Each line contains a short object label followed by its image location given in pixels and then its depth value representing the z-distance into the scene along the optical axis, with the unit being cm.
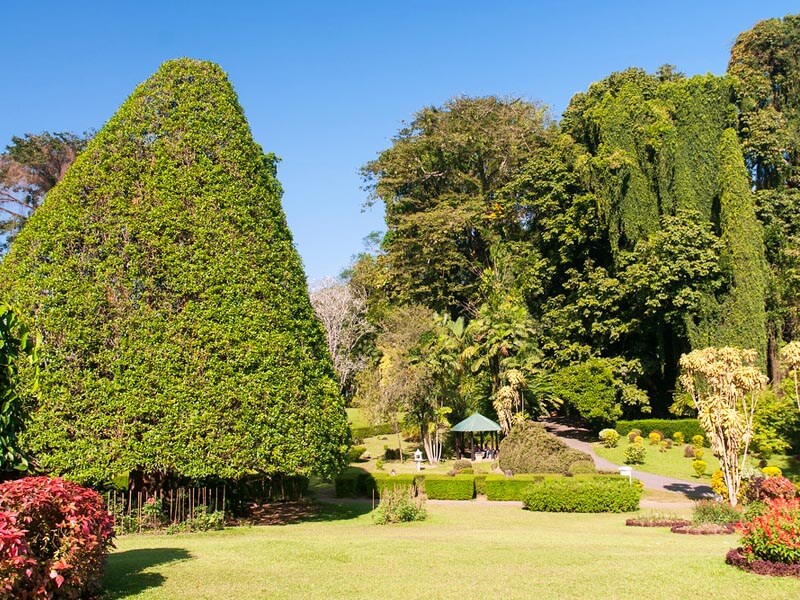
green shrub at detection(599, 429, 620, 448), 3209
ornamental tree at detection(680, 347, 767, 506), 1884
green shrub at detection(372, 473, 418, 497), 2244
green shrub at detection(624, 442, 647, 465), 2777
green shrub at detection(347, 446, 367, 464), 3262
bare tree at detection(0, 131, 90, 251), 3794
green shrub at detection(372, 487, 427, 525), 1633
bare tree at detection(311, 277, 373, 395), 4825
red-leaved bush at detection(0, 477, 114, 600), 605
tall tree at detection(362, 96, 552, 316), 4375
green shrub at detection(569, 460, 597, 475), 2298
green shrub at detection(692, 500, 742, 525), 1486
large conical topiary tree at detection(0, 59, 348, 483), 1464
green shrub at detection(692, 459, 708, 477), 2494
